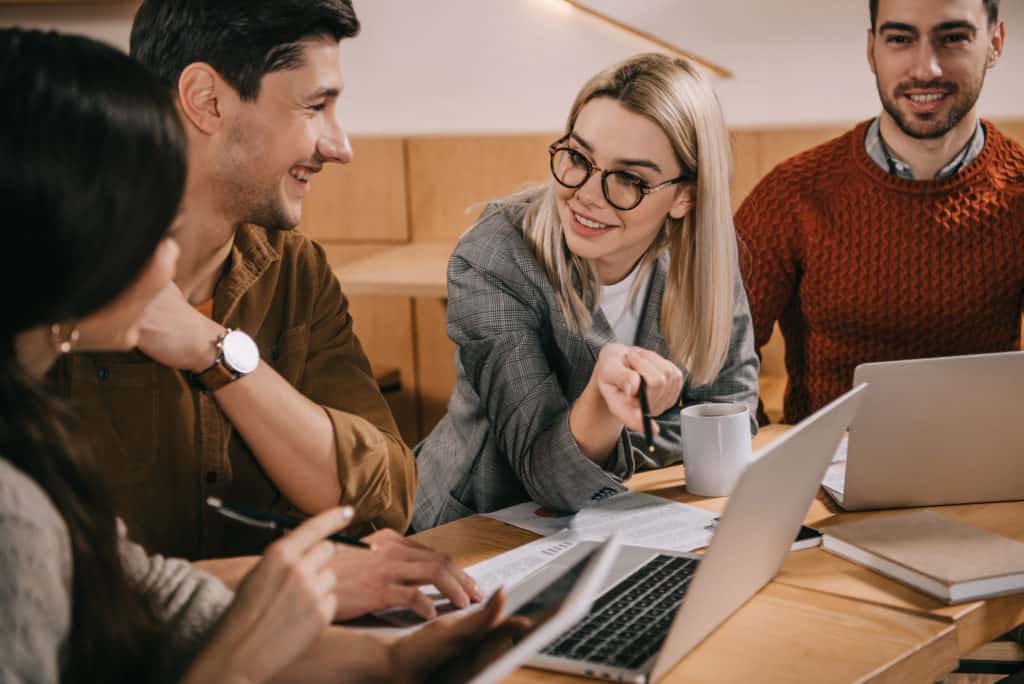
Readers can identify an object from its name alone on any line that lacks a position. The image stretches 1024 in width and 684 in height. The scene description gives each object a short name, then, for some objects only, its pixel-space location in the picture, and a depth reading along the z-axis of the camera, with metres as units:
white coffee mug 1.46
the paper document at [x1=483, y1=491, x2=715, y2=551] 1.33
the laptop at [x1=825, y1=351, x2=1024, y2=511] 1.35
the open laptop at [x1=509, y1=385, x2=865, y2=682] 0.97
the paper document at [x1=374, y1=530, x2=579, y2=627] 1.14
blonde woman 1.62
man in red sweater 2.04
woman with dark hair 0.77
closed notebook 1.16
